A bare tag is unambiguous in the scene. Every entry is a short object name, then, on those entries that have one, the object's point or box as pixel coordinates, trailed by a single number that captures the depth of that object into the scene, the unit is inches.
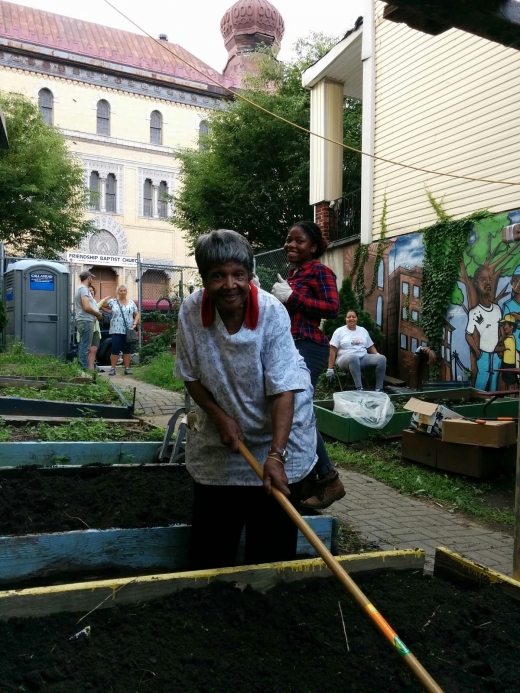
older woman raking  97.2
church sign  1309.1
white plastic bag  298.2
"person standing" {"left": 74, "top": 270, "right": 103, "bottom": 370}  472.4
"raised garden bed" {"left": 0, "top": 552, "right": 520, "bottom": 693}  86.3
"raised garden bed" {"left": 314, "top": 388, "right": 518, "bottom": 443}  299.0
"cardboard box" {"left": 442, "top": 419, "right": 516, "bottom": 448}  231.0
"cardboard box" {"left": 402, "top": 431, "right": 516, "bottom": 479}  243.0
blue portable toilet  587.2
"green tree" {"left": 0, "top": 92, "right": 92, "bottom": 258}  920.9
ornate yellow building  1336.1
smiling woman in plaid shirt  165.9
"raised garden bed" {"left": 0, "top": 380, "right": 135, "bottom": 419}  283.4
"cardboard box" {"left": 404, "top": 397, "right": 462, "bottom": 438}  255.8
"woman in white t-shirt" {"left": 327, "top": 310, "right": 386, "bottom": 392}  380.2
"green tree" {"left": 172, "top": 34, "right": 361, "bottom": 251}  809.5
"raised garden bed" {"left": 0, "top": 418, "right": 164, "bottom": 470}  192.9
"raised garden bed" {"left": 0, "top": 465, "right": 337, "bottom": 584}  115.0
